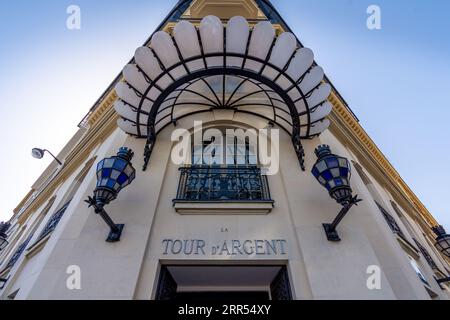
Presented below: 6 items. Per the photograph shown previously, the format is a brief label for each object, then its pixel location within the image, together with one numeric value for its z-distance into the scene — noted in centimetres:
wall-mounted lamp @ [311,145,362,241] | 375
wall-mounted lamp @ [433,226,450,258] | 632
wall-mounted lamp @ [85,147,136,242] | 373
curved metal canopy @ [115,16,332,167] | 422
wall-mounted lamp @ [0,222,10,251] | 596
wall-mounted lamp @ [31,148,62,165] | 911
